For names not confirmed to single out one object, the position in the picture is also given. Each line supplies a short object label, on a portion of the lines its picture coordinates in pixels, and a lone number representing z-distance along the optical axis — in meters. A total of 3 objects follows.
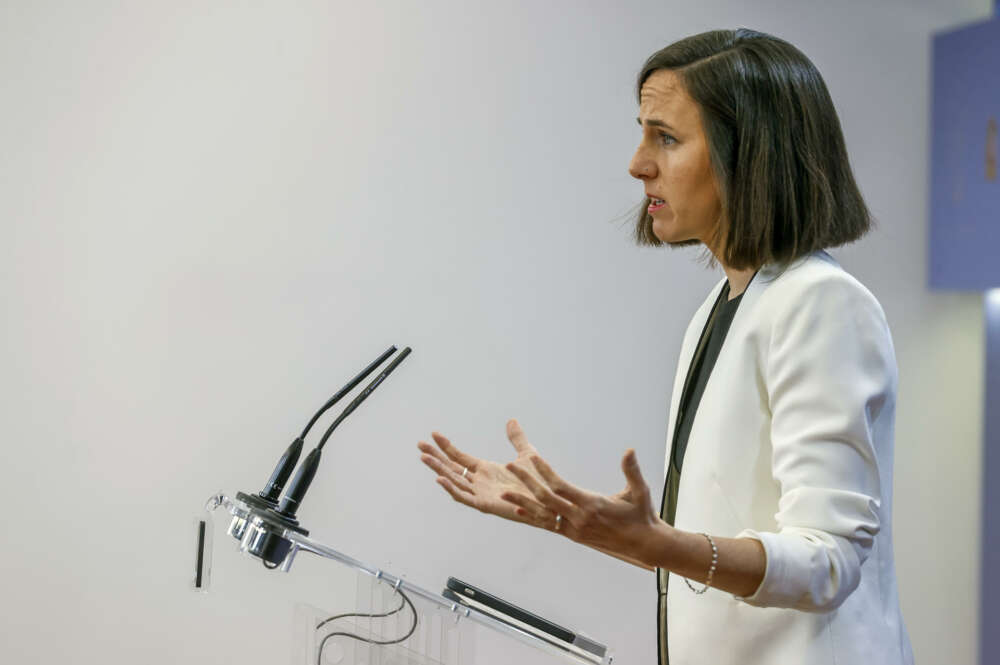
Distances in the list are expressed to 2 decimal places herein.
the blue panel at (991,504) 4.50
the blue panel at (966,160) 4.20
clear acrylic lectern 2.05
